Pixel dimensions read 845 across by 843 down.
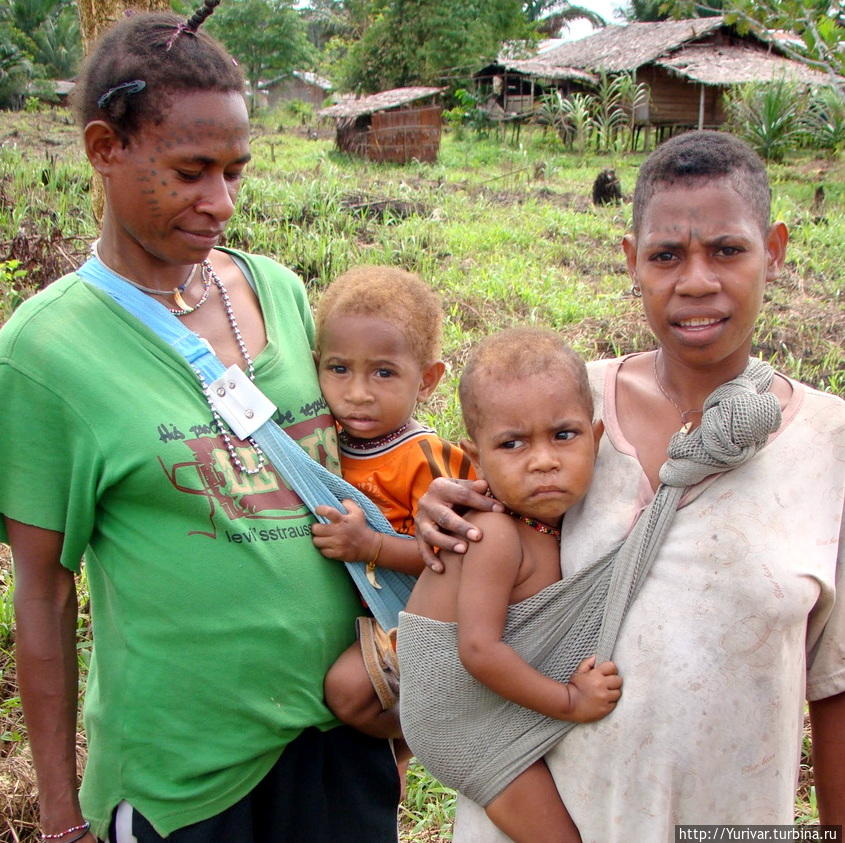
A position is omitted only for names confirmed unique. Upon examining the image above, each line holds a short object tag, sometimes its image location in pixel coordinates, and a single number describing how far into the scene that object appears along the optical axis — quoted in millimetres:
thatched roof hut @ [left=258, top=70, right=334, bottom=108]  35125
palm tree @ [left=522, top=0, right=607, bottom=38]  40250
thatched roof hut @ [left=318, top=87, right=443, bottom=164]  14984
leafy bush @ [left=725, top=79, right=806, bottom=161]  14000
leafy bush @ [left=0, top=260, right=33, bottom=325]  4961
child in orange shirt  1832
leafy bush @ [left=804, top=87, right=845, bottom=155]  14160
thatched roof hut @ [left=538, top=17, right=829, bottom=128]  19203
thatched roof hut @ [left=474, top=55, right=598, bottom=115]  21469
